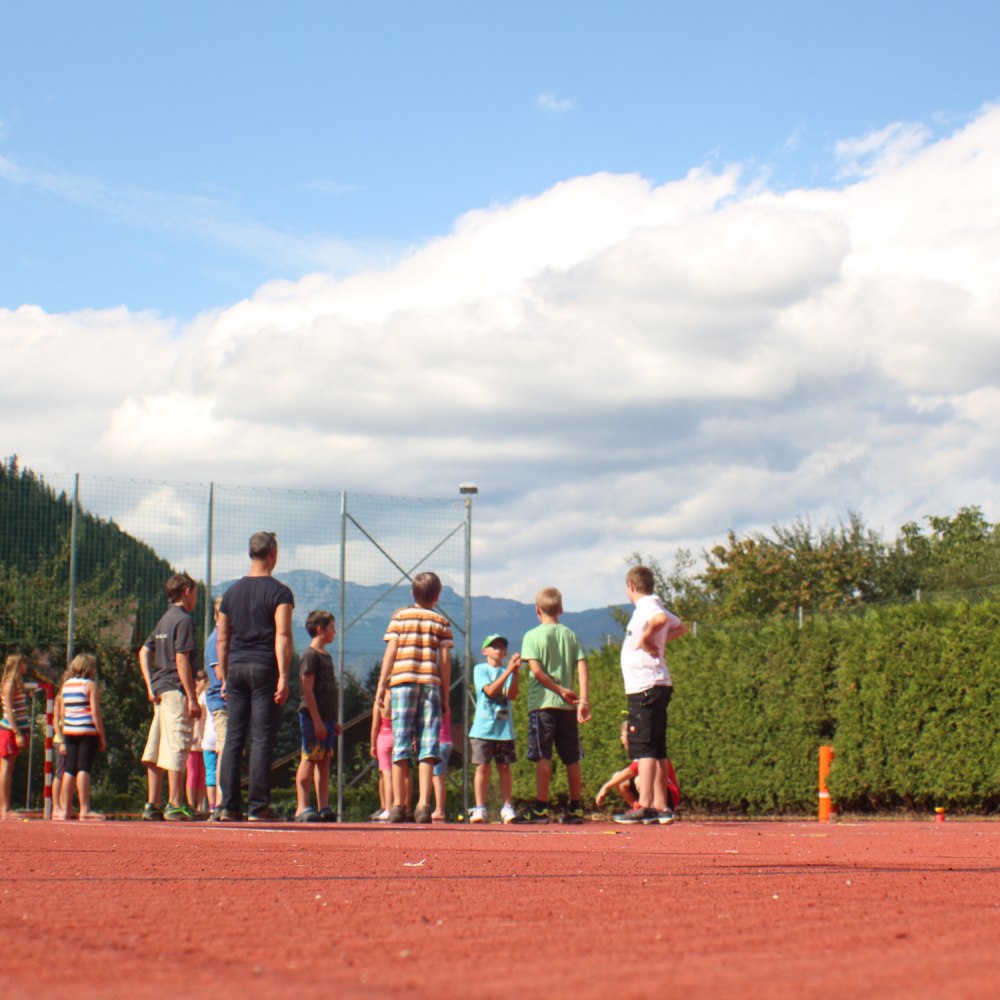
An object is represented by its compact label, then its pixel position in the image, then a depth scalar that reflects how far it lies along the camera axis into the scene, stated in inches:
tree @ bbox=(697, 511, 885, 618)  1766.7
